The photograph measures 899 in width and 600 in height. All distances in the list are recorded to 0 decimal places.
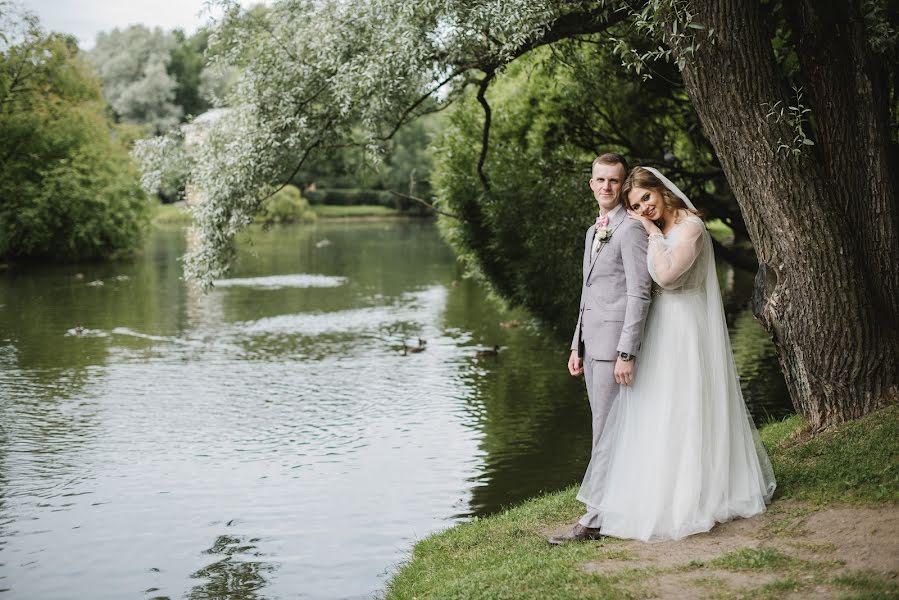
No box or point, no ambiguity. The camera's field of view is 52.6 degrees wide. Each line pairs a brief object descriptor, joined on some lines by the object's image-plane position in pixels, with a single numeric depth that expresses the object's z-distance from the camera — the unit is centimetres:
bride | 605
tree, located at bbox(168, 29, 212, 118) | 9669
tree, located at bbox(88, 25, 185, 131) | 7769
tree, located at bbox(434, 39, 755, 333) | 1545
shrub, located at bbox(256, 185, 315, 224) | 7271
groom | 606
